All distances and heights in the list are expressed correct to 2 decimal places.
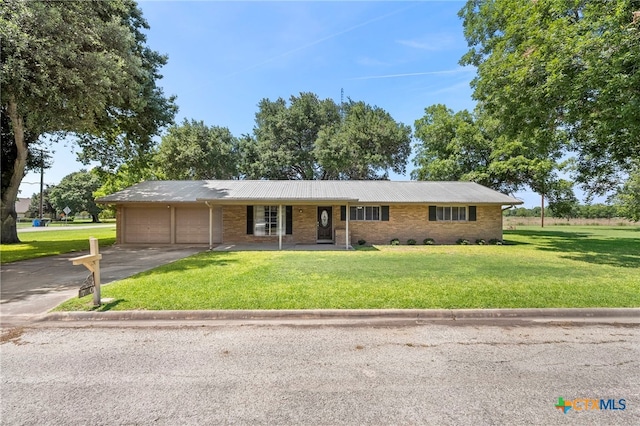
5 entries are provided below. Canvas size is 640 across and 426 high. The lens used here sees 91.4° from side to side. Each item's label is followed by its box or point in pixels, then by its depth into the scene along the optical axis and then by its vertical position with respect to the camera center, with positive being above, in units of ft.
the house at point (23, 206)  217.66 +5.93
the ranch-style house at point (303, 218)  51.44 -0.74
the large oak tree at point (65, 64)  27.99 +14.98
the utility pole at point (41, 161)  65.96 +11.39
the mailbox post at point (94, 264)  17.48 -2.87
